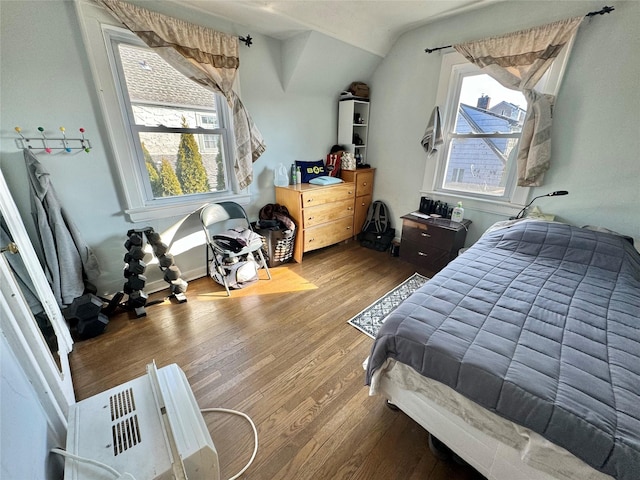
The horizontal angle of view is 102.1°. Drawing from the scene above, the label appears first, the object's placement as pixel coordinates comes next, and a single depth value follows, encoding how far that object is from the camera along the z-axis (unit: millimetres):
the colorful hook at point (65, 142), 1757
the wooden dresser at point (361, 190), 3295
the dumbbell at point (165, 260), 2182
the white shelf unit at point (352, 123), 3277
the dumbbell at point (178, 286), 2243
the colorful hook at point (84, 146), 1815
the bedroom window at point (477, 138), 2445
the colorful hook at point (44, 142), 1674
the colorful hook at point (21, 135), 1597
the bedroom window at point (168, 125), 1990
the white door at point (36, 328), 814
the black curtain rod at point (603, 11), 1781
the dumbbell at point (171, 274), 2207
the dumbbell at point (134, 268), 2045
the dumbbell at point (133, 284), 2061
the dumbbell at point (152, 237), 2113
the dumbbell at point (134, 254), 2016
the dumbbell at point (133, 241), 2012
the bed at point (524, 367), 785
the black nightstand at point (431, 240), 2611
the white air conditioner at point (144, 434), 757
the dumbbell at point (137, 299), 2096
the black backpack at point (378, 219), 3443
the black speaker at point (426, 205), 2954
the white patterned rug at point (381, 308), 1989
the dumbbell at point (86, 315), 1796
